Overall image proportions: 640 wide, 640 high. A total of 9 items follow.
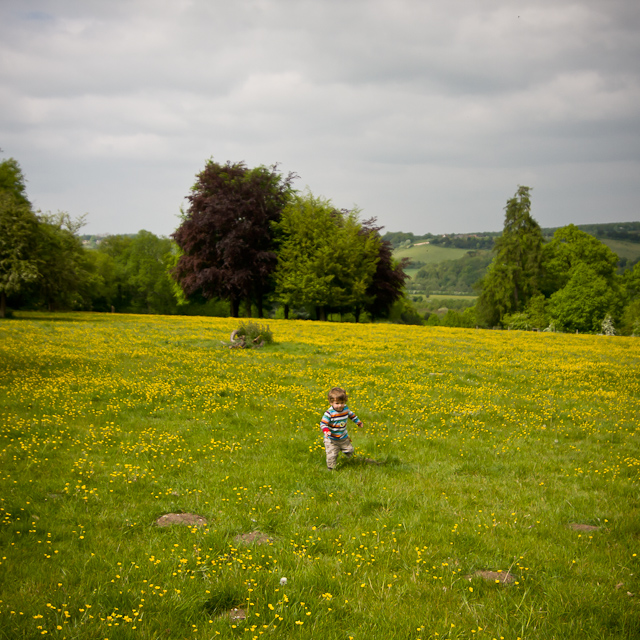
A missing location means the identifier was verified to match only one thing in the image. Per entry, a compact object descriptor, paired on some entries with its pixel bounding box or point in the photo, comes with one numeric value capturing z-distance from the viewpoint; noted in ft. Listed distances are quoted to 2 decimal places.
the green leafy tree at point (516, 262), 225.15
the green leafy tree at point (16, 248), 110.93
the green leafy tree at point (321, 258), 167.73
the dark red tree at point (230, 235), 165.78
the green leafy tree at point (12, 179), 173.99
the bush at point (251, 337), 76.95
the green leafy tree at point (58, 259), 120.88
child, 28.94
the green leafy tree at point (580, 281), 200.23
